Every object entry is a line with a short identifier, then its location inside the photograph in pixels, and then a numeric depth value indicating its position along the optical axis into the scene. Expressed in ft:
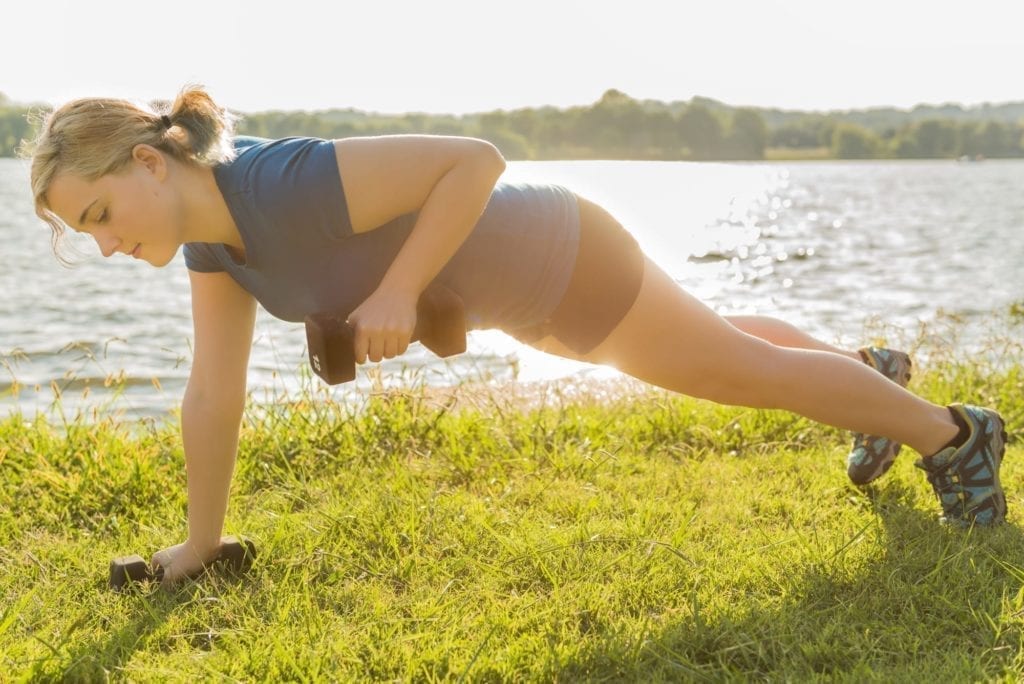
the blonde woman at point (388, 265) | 8.14
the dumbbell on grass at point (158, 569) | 9.78
